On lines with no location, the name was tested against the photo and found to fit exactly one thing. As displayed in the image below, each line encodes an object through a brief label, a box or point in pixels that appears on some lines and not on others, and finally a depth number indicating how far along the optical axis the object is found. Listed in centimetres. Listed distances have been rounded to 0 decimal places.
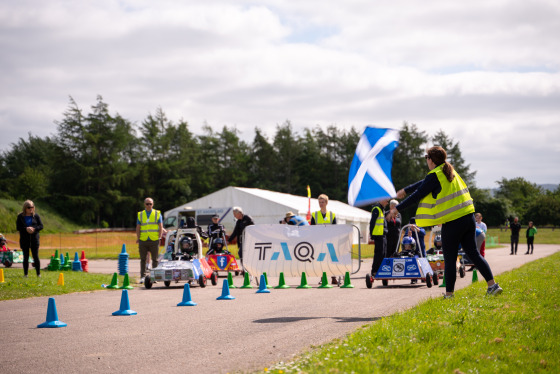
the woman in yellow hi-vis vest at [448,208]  912
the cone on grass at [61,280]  1512
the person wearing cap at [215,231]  1939
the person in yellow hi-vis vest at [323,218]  1651
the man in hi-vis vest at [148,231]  1781
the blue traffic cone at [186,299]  1133
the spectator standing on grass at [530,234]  3794
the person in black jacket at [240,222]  1933
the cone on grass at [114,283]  1553
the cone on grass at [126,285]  1511
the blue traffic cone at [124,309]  1002
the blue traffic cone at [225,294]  1243
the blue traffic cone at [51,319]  862
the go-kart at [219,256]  1880
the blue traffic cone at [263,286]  1392
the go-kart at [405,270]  1448
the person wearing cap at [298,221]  1711
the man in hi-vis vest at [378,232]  1609
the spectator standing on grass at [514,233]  3666
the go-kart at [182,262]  1577
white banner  1590
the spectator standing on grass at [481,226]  2100
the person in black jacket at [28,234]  1680
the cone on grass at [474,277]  1427
